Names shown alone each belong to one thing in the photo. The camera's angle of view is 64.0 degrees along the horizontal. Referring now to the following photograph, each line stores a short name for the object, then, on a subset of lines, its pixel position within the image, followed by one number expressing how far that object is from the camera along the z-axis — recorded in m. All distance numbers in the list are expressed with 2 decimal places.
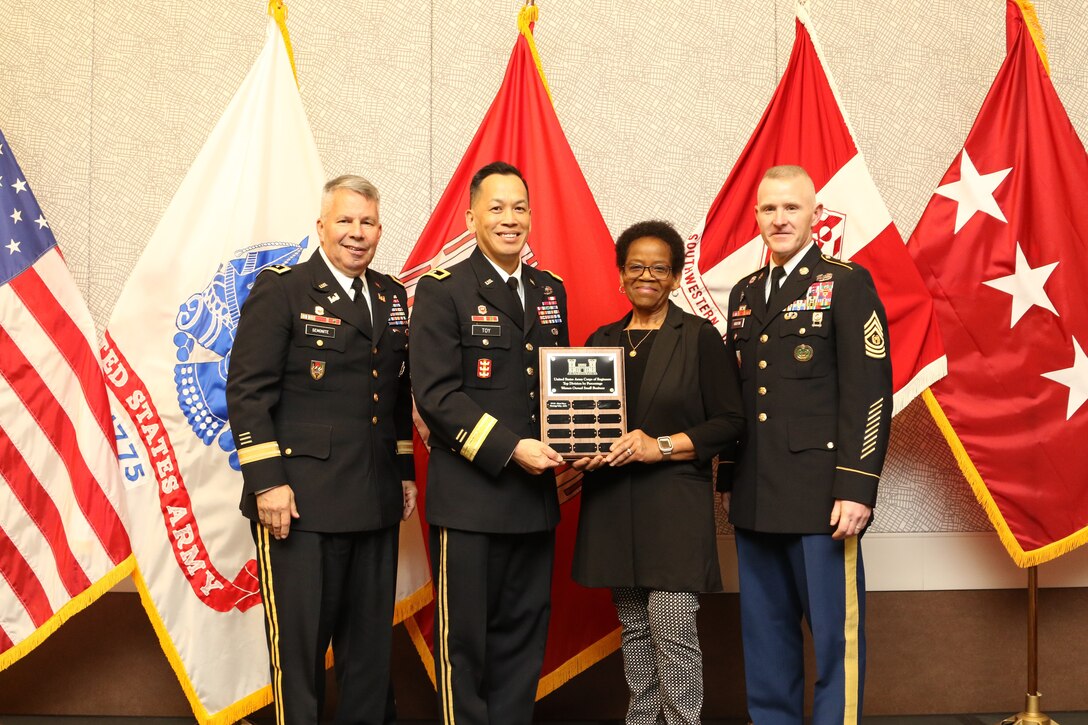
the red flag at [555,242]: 3.01
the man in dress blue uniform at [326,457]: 2.29
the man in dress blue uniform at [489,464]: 2.32
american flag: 2.79
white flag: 2.84
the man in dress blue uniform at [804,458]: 2.30
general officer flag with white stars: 2.95
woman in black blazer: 2.35
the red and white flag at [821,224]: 2.90
